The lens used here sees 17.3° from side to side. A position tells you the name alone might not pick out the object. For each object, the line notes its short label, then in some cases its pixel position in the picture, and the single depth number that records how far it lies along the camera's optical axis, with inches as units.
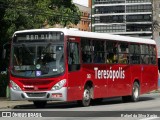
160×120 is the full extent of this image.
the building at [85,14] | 4840.1
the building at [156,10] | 5797.2
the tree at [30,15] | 1253.1
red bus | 815.1
